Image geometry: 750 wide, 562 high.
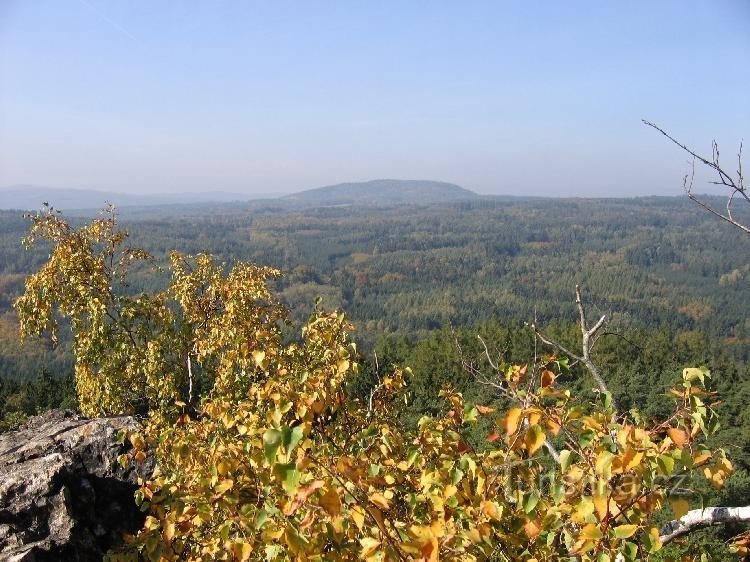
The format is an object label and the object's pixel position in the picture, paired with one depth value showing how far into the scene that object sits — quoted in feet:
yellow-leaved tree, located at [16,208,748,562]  9.14
